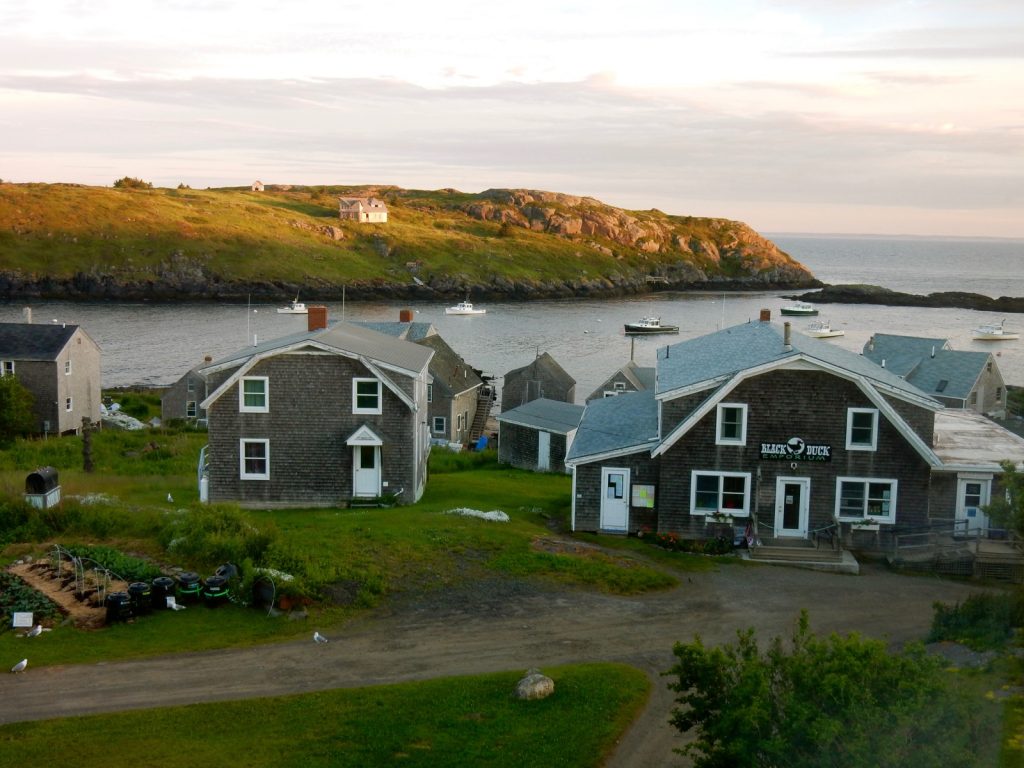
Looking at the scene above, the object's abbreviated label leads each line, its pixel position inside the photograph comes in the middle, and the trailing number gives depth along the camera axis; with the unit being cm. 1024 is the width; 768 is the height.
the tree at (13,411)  5241
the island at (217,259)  15512
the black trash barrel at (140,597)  2127
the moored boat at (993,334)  12900
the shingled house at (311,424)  3250
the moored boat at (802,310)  15825
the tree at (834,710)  1084
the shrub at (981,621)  1867
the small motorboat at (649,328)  13212
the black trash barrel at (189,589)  2205
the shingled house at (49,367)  5572
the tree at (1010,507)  1781
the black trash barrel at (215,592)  2189
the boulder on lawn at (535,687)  1730
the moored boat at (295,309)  14166
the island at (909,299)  17425
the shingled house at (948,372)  5094
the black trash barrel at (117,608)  2088
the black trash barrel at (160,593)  2181
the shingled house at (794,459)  2833
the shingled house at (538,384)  5734
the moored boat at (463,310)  14850
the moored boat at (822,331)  12812
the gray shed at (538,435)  4503
